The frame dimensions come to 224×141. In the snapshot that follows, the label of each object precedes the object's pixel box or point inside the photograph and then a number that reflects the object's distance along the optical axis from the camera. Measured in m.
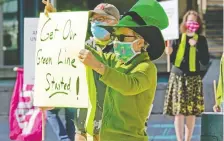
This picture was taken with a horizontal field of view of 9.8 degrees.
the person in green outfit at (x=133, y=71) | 7.42
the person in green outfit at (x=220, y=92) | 11.38
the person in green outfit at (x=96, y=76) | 9.64
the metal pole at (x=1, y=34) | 23.85
